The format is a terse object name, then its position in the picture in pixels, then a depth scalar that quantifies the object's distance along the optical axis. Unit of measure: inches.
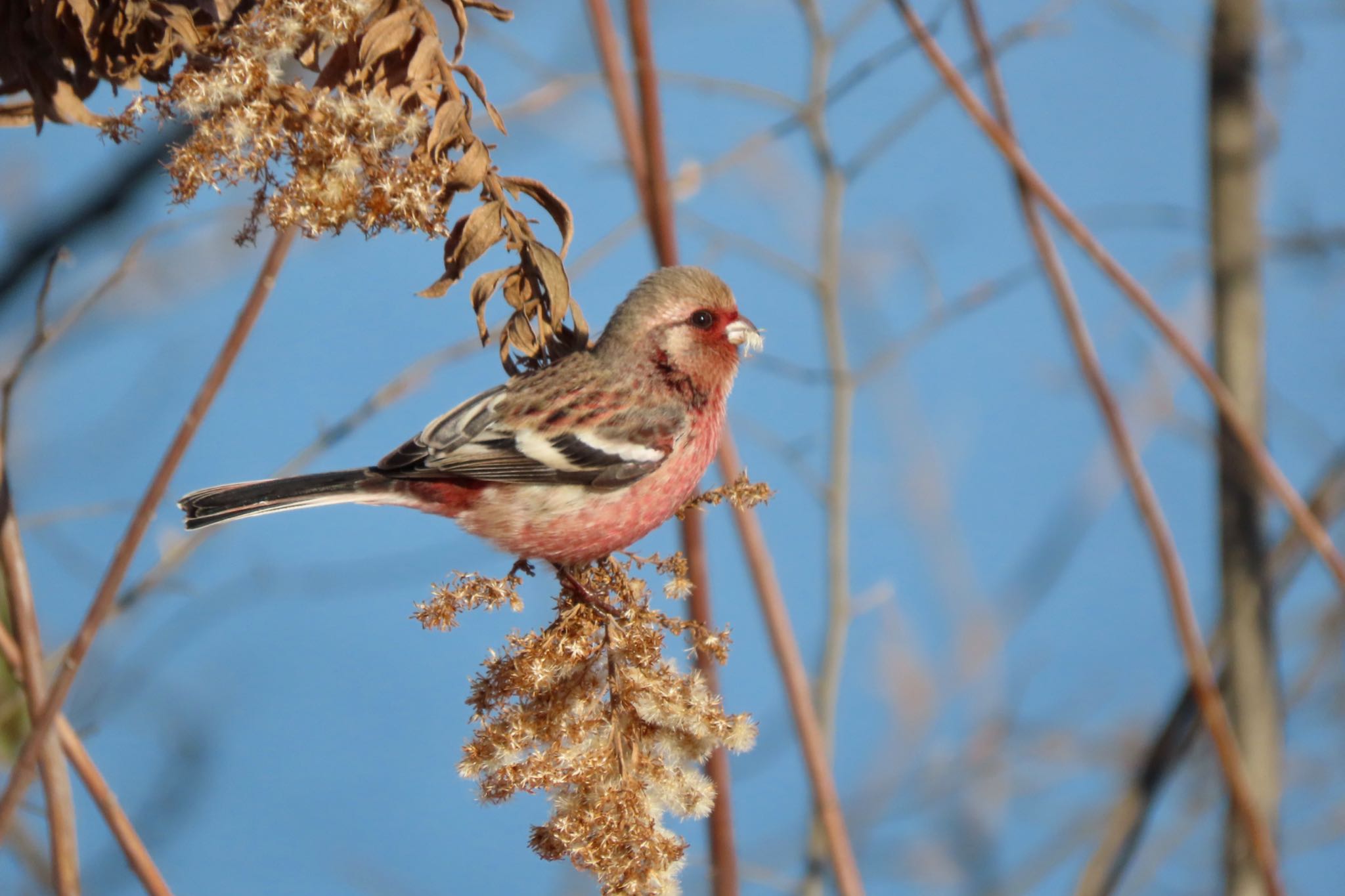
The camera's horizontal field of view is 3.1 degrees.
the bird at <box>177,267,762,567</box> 233.2
